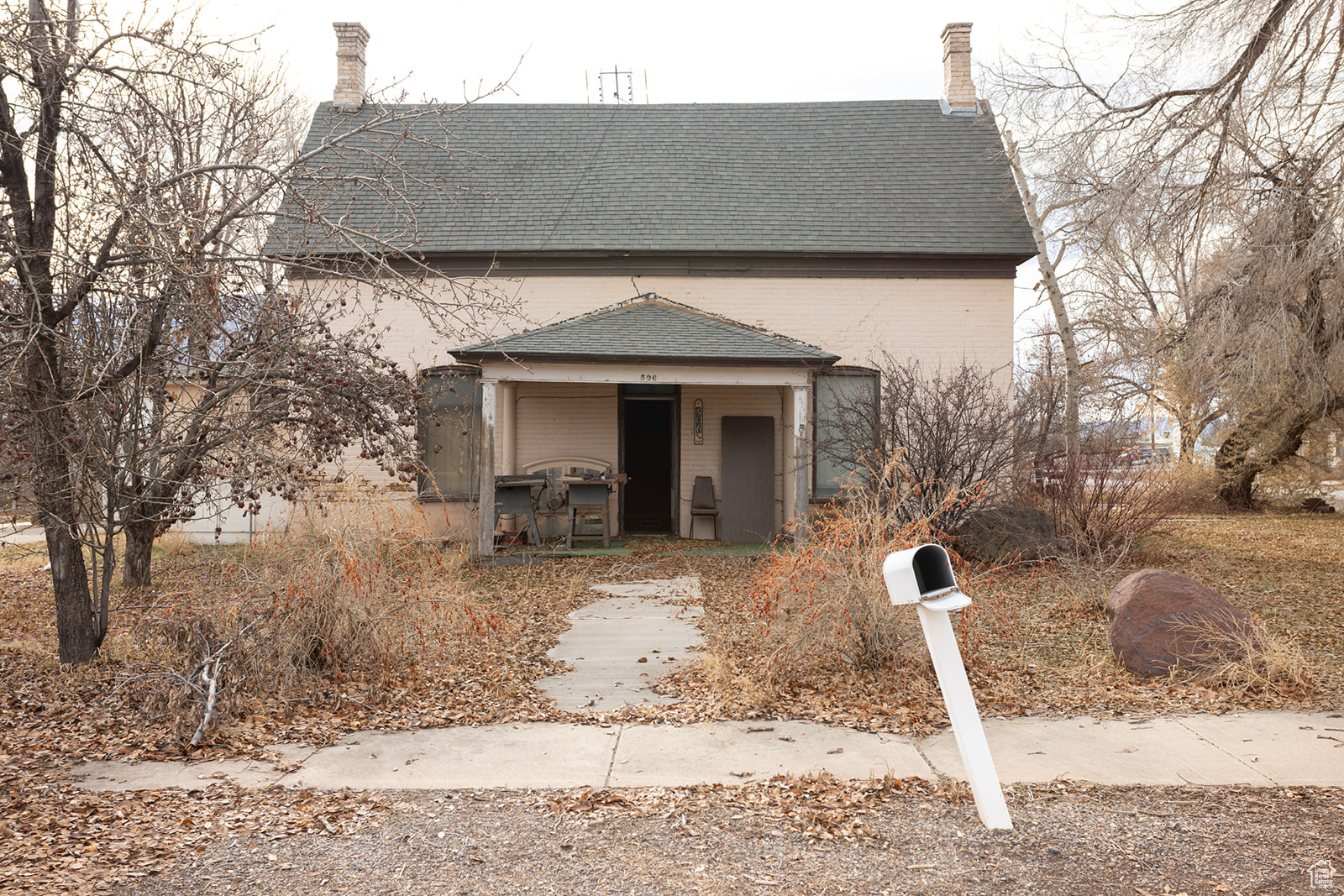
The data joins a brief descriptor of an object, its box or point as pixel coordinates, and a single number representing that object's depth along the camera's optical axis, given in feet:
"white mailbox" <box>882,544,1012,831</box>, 11.48
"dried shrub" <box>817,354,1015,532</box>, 35.65
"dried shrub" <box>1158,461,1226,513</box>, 70.33
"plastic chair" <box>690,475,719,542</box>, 49.14
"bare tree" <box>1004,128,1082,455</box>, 63.00
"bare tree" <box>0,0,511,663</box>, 19.29
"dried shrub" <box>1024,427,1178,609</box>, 36.27
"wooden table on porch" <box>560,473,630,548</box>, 43.78
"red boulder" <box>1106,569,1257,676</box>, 20.57
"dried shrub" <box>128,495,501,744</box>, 18.04
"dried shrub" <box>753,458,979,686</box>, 20.21
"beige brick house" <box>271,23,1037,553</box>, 47.85
